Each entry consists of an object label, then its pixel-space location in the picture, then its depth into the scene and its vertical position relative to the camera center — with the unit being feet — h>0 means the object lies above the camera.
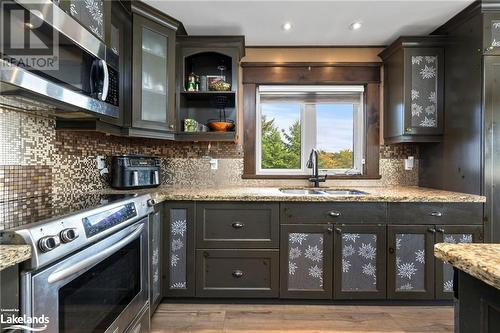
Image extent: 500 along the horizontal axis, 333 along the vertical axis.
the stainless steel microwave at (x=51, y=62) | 3.08 +1.45
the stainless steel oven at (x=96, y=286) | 2.91 -1.67
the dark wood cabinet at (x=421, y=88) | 7.74 +2.32
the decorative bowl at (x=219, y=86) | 8.00 +2.42
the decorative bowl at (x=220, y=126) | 8.14 +1.25
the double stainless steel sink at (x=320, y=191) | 8.22 -0.77
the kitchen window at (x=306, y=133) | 9.36 +1.20
